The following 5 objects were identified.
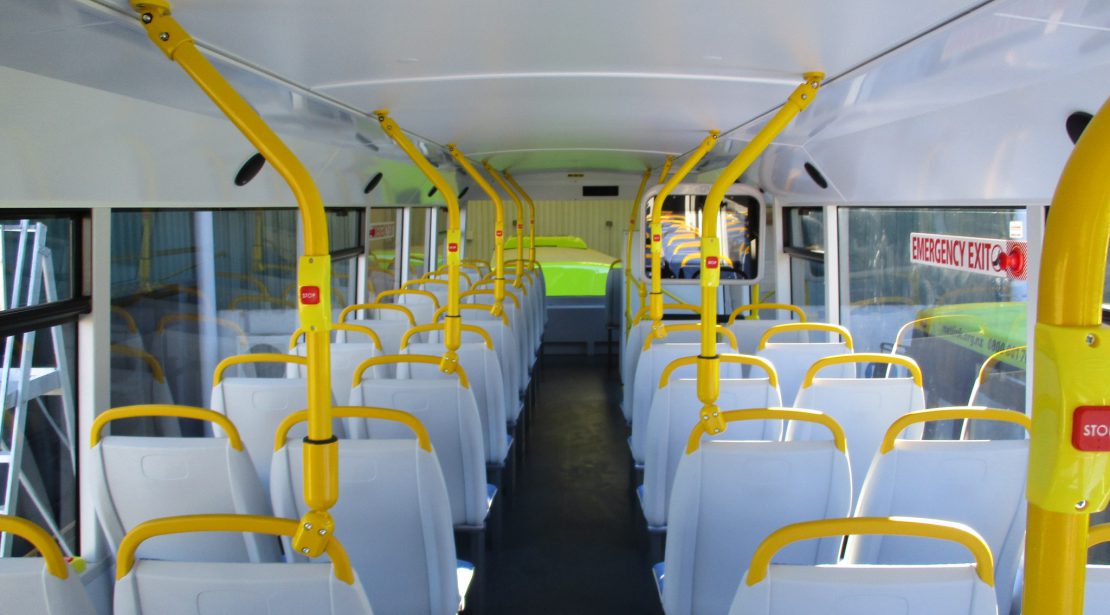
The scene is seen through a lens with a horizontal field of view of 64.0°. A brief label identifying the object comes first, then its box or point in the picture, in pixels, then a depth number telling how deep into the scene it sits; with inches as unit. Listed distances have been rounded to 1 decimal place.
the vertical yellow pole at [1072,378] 34.7
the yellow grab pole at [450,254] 162.1
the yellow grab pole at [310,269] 73.0
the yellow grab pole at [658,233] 197.0
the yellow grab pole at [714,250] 118.2
